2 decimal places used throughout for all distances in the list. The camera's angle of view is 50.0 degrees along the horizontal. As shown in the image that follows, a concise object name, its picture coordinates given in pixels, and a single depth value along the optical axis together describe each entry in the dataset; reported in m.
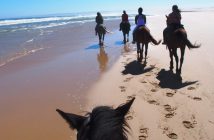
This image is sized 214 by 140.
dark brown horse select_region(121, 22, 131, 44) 12.54
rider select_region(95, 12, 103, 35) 12.44
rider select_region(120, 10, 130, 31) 12.71
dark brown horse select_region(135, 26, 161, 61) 7.87
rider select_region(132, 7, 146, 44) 8.07
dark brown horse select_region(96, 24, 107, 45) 12.23
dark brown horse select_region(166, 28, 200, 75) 6.38
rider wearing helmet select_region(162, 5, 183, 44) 6.59
